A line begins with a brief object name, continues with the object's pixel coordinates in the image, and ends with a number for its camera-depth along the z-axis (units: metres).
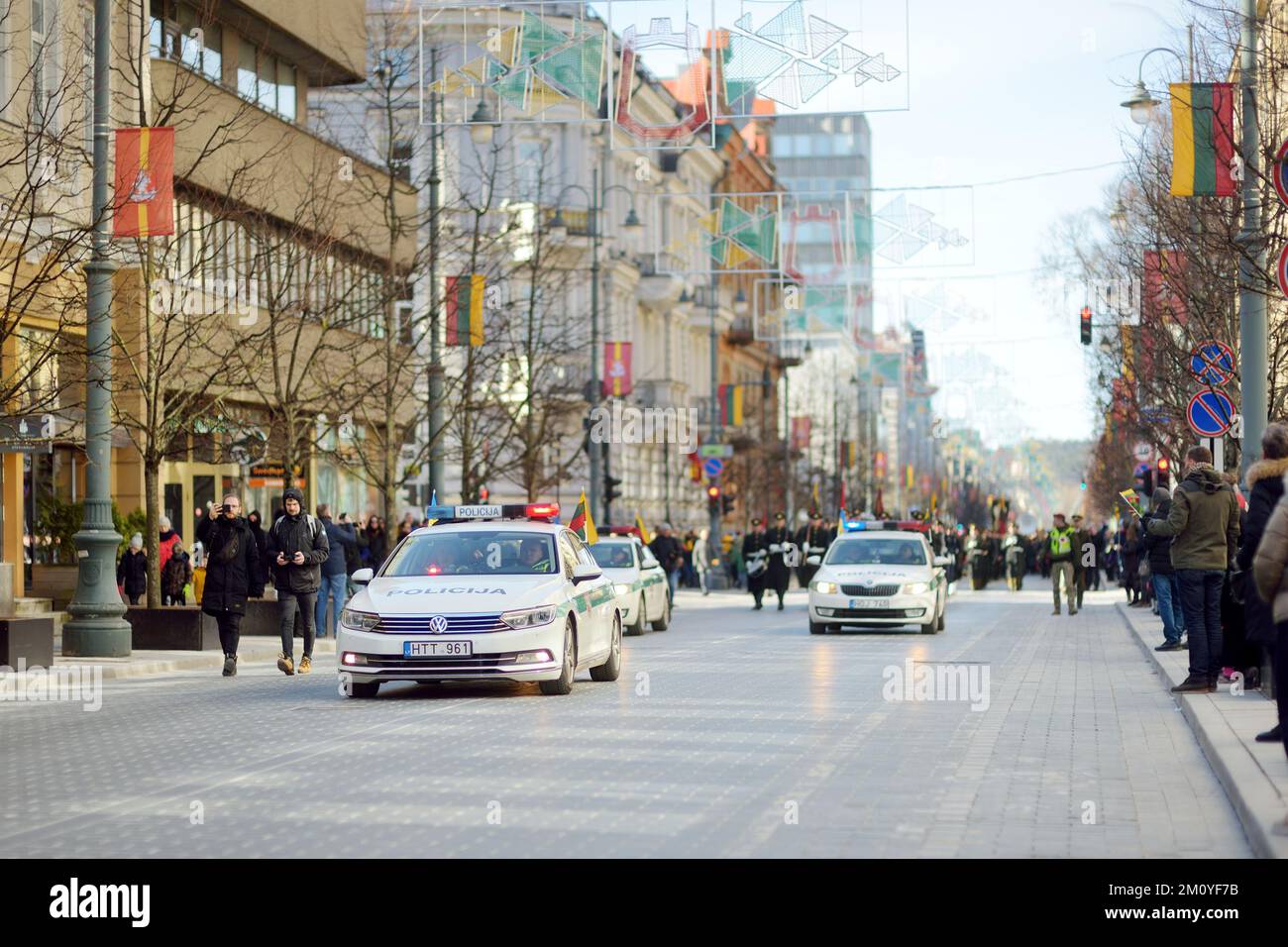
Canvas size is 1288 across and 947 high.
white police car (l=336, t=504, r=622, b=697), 17.05
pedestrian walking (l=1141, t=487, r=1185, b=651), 22.83
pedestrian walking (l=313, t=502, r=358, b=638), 27.38
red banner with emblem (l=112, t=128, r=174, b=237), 23.00
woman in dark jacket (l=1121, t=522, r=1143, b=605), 41.38
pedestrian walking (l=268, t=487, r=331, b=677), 21.62
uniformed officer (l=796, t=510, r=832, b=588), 47.93
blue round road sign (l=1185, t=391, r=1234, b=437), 23.75
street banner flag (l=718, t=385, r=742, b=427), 75.25
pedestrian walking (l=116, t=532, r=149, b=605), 33.50
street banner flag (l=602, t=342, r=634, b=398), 56.72
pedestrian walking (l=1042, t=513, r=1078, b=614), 39.22
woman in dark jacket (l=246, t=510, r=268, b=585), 27.73
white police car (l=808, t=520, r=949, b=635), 30.67
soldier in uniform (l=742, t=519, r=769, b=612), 43.12
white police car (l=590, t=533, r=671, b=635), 31.28
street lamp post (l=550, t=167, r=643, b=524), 46.34
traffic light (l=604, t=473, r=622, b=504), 47.84
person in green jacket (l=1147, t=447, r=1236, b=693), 16.81
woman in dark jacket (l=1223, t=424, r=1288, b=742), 13.52
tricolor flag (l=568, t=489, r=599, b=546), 31.44
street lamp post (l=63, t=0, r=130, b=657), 22.92
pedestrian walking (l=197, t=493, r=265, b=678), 21.97
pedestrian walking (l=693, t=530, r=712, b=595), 60.33
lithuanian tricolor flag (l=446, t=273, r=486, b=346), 35.47
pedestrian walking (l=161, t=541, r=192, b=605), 33.75
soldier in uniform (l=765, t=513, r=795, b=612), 42.84
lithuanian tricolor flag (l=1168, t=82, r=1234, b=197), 22.44
